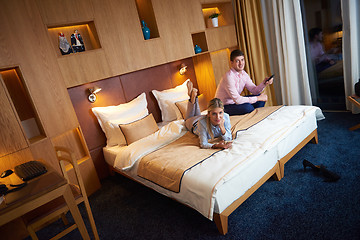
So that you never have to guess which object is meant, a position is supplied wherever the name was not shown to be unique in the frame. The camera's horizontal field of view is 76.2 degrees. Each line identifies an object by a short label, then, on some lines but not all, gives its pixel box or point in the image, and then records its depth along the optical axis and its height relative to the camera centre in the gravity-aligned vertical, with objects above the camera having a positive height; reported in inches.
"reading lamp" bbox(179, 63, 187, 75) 154.0 -4.1
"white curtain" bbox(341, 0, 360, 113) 124.6 -11.1
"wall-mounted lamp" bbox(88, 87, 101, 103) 118.0 -4.4
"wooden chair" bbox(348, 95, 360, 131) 110.0 -36.6
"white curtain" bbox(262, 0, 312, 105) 149.6 -7.5
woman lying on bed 88.2 -27.5
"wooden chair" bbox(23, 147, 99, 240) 69.6 -35.4
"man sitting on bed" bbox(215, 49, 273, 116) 121.5 -21.6
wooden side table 58.3 -24.9
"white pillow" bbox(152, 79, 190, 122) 138.7 -20.6
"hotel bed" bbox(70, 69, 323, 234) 68.1 -35.2
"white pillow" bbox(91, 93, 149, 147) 117.8 -20.6
